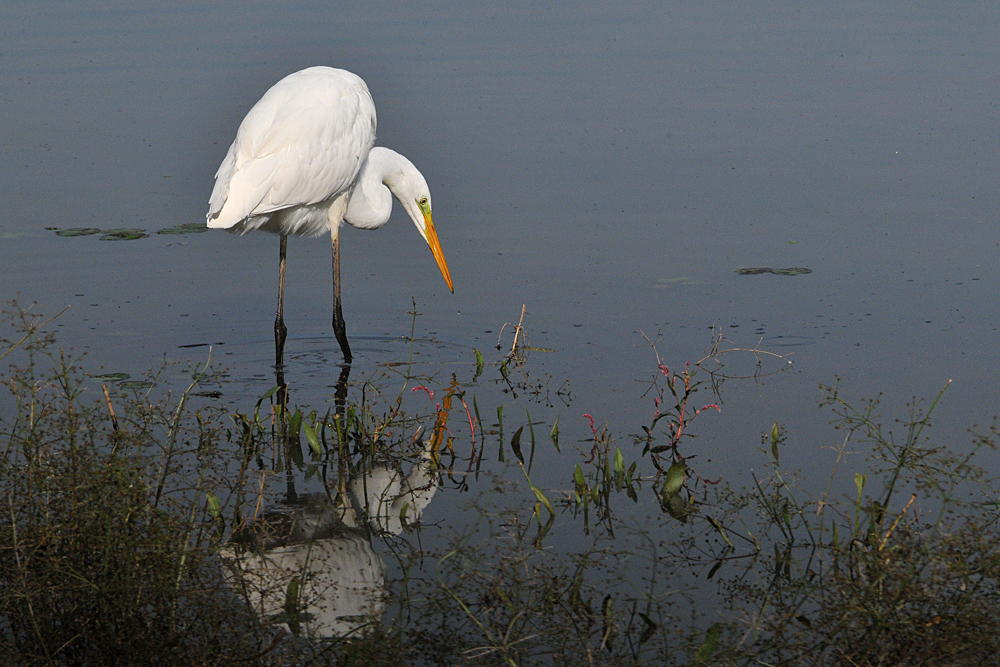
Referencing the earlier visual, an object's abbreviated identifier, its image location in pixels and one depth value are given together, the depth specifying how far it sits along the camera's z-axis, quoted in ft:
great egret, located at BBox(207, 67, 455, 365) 41.57
